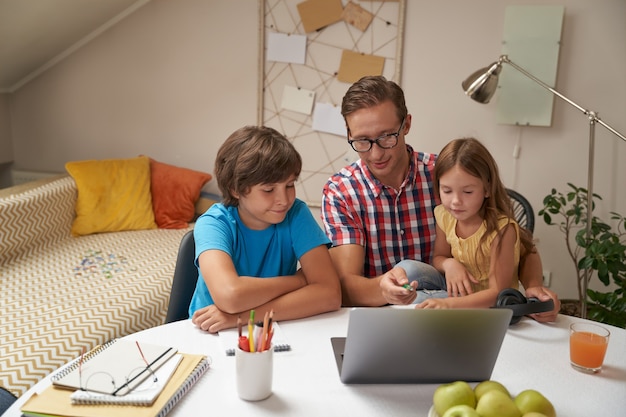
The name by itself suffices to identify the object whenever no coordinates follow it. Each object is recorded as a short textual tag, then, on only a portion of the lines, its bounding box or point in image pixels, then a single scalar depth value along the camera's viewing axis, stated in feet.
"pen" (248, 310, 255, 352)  3.29
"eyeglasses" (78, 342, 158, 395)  3.22
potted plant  7.77
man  5.64
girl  5.09
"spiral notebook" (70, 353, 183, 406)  3.14
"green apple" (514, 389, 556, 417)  2.93
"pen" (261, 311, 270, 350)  3.32
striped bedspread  6.59
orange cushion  11.03
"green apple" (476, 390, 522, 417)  2.79
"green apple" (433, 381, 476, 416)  2.94
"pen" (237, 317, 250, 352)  3.31
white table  3.29
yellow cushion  10.59
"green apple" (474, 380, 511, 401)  3.03
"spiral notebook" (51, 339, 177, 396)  3.25
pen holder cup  3.26
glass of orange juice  3.78
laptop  3.25
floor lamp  8.52
